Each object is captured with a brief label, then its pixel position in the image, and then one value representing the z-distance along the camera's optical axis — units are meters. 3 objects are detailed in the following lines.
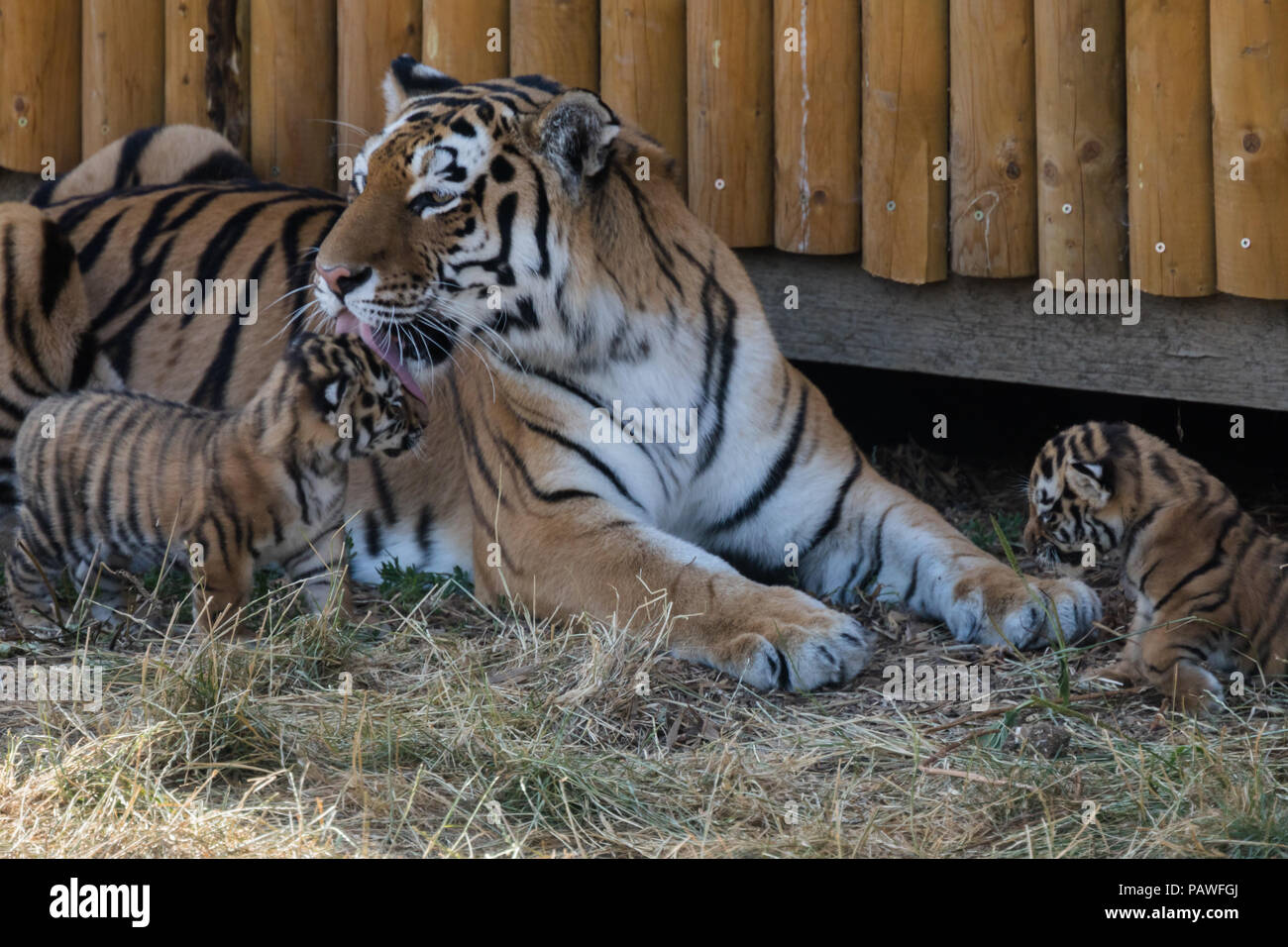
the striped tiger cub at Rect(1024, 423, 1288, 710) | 6.34
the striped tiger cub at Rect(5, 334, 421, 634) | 7.05
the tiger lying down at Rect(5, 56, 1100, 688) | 6.90
